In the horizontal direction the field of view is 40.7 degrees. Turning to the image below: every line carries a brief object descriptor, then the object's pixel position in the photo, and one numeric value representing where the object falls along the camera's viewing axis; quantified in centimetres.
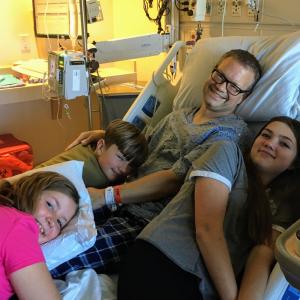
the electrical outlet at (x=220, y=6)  253
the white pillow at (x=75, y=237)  127
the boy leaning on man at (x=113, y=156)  170
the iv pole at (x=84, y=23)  204
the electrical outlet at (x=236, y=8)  245
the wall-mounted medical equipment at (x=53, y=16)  279
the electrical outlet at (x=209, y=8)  262
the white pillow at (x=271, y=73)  163
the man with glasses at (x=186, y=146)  157
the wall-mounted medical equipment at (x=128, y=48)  219
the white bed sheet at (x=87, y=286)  119
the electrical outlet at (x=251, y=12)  238
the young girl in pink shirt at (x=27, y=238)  99
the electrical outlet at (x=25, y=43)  324
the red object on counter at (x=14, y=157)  248
